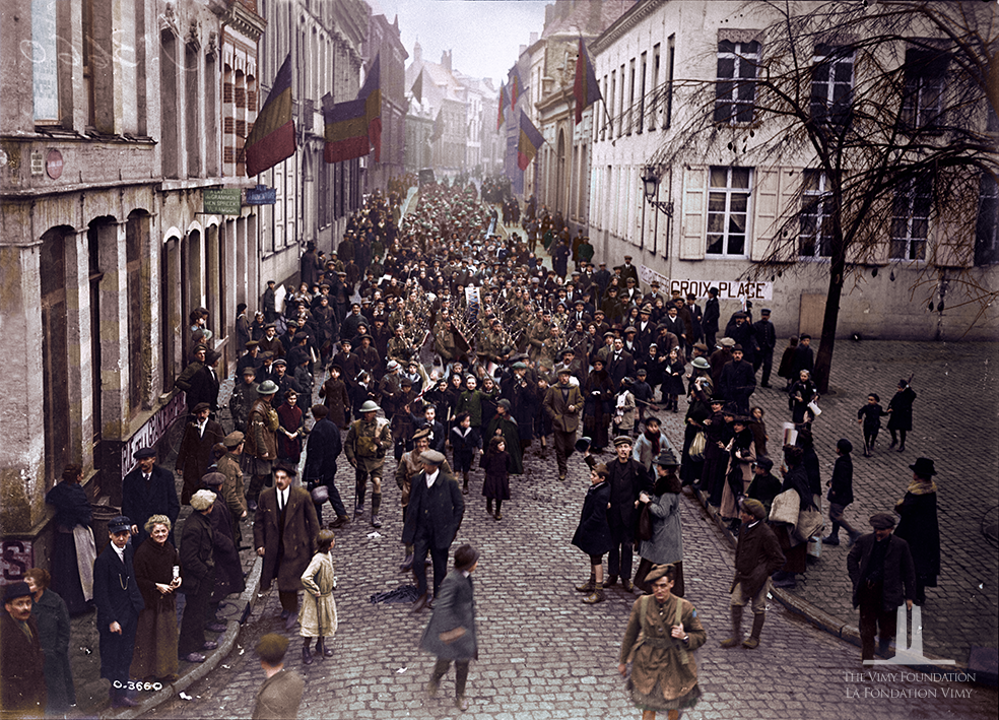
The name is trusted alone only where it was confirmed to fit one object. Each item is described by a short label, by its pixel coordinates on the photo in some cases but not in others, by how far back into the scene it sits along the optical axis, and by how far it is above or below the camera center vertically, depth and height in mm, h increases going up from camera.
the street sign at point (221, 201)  18141 +53
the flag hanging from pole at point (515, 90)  46150 +5805
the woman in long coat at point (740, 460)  12500 -3017
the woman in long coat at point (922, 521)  10281 -3074
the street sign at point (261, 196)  22500 +213
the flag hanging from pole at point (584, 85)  29281 +3915
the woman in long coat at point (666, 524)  10172 -3162
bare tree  12078 +1542
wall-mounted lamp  27250 +774
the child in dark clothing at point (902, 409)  16109 -3022
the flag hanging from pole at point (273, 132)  17859 +1334
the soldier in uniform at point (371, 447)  12695 -3046
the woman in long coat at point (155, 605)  8648 -3520
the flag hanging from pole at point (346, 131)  27094 +2074
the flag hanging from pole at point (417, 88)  38684 +4723
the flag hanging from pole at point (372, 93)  28188 +3332
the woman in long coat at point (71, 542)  9539 -3292
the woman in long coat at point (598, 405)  15977 -3069
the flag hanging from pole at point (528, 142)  35906 +2579
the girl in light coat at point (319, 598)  9109 -3610
